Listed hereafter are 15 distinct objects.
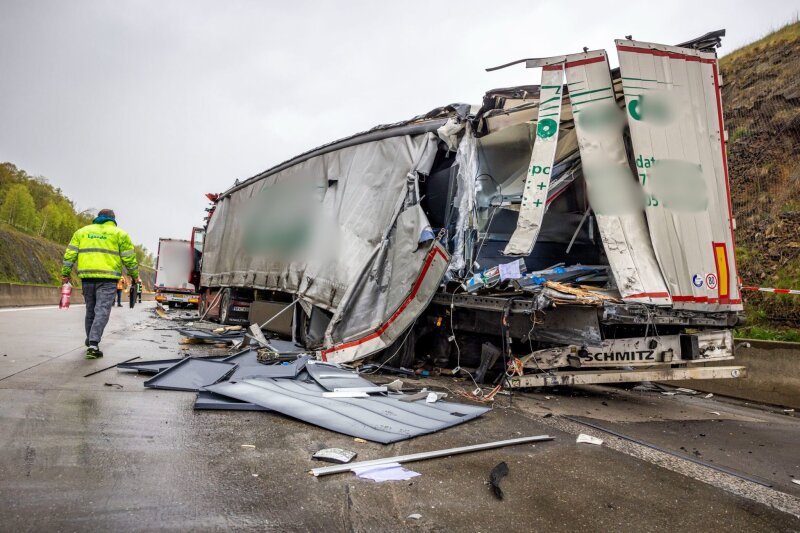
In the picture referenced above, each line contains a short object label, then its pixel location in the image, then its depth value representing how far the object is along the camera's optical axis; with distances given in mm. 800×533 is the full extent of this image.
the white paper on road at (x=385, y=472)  2148
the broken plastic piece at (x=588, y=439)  3012
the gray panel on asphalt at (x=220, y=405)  3201
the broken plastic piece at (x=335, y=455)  2309
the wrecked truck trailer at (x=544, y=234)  4223
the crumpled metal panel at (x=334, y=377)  4096
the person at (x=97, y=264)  5305
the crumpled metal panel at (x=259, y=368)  4391
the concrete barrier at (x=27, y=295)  13773
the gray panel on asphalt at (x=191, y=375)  3811
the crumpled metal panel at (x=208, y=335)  7044
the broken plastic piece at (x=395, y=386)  4168
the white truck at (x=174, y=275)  17828
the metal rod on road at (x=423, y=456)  2171
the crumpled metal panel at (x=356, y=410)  2887
